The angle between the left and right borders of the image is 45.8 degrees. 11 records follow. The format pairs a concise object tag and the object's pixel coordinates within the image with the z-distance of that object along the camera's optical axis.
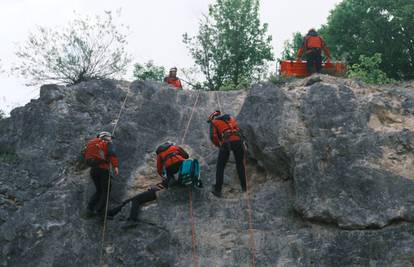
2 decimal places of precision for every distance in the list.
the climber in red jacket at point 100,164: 9.74
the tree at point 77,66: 17.08
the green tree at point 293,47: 26.80
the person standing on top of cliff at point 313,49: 13.95
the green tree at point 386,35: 21.62
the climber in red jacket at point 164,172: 9.86
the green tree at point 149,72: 25.89
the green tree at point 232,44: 21.73
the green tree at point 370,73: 15.45
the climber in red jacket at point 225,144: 10.27
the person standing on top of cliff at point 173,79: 15.87
